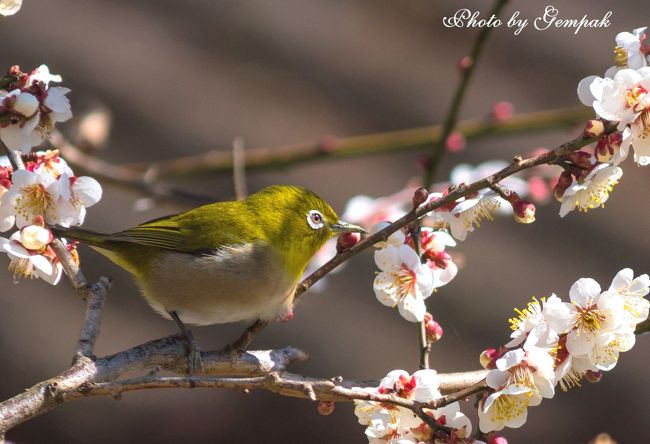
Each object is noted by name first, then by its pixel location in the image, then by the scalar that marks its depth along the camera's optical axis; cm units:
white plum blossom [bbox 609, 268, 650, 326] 405
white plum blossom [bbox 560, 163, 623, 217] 399
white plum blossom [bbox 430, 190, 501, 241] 439
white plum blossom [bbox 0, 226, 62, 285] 425
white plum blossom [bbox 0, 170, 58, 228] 420
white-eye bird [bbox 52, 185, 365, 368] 628
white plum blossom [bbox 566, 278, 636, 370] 396
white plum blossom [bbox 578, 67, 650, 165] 389
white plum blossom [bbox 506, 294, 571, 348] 390
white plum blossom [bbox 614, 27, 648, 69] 406
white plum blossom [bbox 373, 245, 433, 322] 435
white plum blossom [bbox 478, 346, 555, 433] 382
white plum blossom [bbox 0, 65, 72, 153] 416
